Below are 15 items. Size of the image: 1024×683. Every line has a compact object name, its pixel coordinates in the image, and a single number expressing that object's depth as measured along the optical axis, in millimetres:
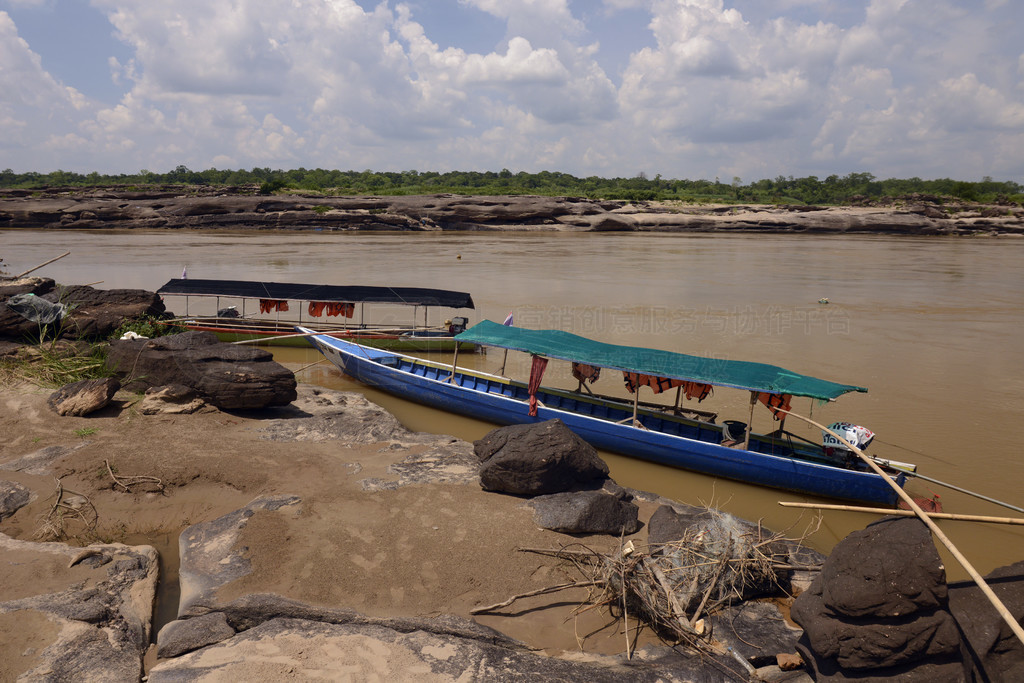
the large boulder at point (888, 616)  4266
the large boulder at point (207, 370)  10180
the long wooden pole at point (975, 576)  3898
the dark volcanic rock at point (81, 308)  11930
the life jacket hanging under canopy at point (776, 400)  9125
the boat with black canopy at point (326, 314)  15734
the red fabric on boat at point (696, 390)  9875
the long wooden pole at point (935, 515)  4523
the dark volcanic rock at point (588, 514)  7027
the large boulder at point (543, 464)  7699
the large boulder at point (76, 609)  4863
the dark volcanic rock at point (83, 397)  9602
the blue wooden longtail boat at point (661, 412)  8727
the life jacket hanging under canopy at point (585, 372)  10914
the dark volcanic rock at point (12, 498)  7082
